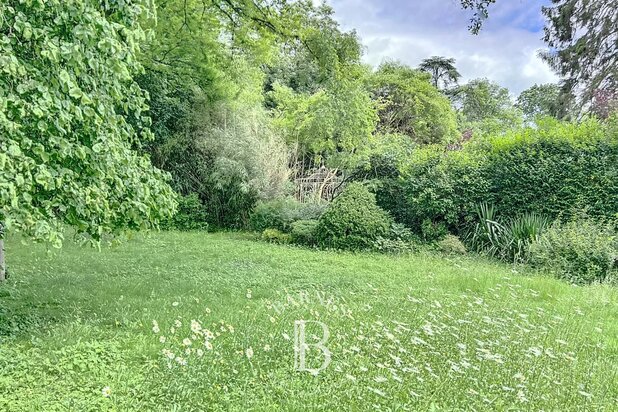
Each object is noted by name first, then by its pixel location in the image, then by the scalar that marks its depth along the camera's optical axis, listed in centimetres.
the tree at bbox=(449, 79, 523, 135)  2199
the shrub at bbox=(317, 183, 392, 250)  828
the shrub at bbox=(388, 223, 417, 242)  873
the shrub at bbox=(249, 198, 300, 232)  973
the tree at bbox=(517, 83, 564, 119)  2347
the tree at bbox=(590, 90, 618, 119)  1216
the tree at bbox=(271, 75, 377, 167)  805
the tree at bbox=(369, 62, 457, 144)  1595
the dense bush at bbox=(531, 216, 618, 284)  643
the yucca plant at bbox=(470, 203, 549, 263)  756
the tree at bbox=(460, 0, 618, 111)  1282
